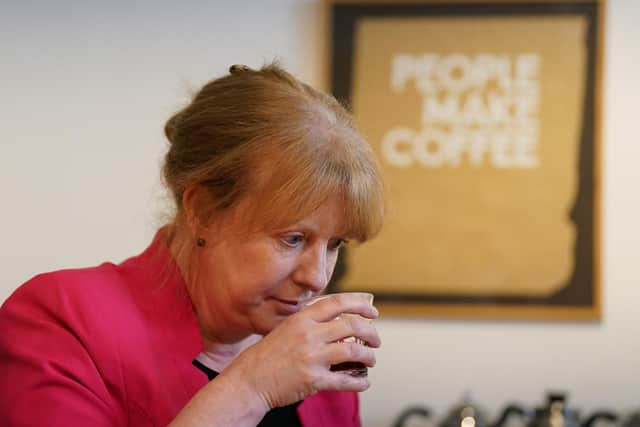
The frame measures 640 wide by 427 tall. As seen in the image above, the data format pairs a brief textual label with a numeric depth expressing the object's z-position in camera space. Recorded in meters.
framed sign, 4.96
